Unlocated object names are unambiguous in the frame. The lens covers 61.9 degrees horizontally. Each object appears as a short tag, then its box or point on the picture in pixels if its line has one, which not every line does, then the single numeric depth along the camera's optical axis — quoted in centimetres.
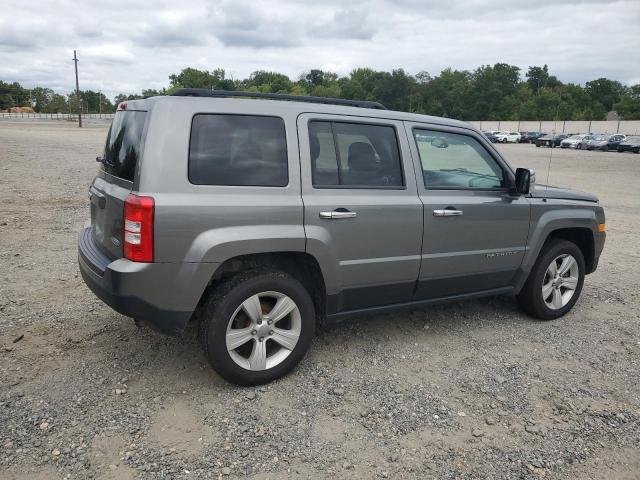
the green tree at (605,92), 10256
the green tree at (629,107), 8381
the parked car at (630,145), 4125
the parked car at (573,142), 4649
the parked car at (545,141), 4928
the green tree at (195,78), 10056
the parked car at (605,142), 4359
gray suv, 319
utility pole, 6556
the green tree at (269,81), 11059
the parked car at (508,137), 5859
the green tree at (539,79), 13038
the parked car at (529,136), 5748
